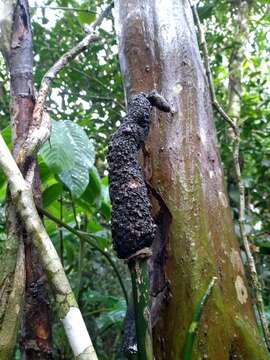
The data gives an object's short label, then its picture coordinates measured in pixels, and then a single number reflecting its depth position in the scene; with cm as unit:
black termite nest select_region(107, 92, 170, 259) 47
